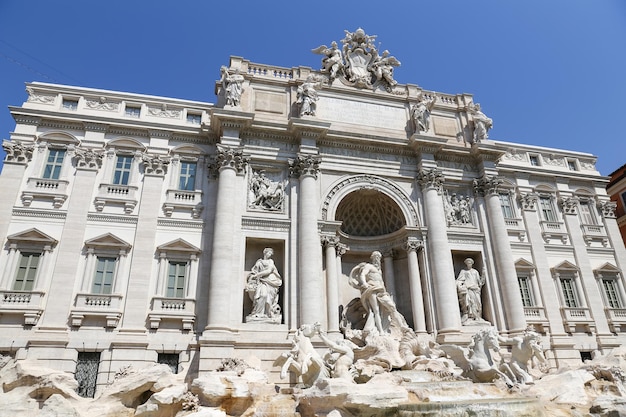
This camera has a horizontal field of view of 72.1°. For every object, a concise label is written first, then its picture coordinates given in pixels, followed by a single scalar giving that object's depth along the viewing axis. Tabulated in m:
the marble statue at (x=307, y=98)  20.94
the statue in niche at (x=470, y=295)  20.33
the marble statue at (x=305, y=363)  13.50
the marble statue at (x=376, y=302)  18.38
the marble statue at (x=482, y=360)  14.52
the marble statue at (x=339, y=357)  14.02
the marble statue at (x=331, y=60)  23.12
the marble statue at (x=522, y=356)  14.69
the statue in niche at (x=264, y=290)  17.55
